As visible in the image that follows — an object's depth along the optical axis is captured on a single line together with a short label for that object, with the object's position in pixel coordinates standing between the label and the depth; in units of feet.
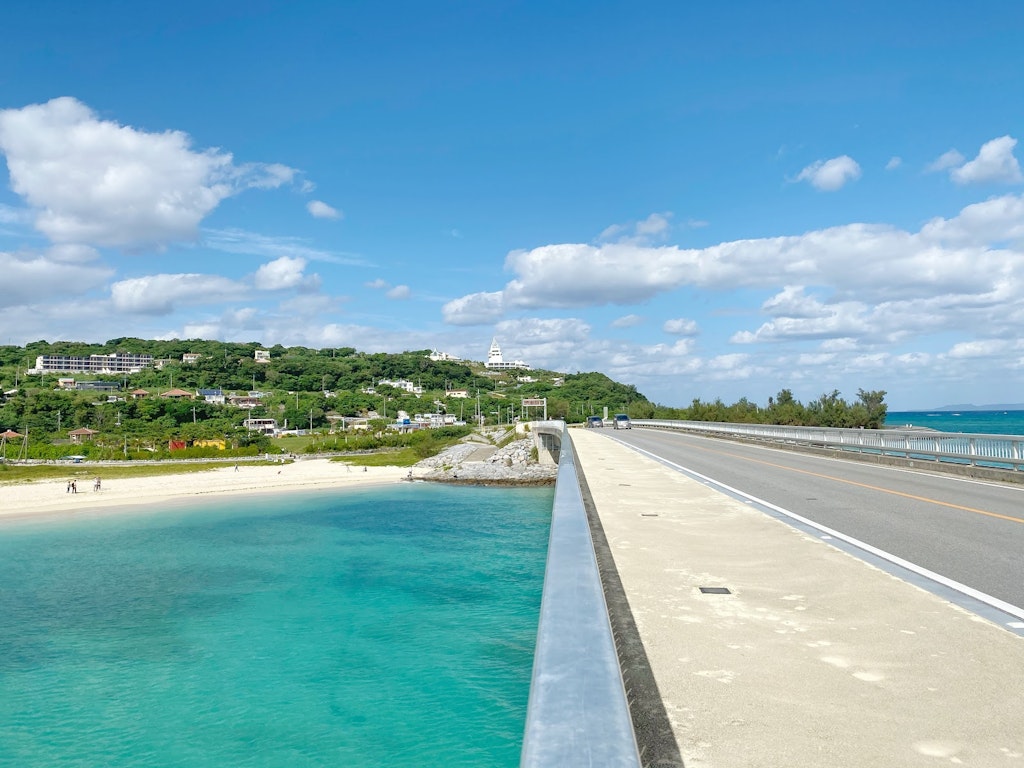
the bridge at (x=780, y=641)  10.45
